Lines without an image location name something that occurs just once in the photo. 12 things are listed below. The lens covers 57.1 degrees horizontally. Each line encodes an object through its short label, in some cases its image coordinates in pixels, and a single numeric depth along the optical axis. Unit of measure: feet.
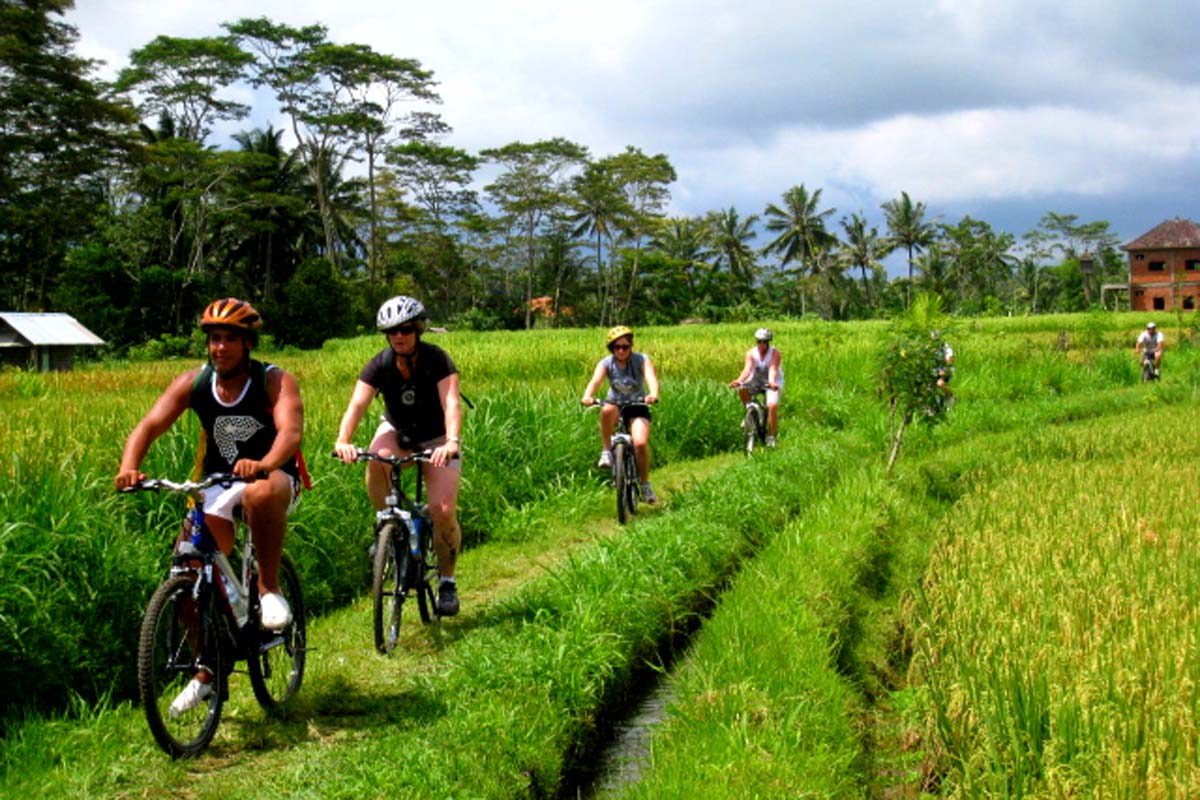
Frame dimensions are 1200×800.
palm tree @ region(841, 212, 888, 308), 233.96
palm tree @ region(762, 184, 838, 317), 230.68
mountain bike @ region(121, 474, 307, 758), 13.82
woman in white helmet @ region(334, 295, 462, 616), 18.86
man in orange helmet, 14.64
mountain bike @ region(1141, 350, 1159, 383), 75.92
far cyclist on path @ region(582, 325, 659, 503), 30.19
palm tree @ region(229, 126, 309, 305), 139.74
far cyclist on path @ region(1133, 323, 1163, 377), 75.51
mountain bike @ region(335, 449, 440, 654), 18.67
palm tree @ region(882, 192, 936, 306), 238.89
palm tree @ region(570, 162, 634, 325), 173.88
